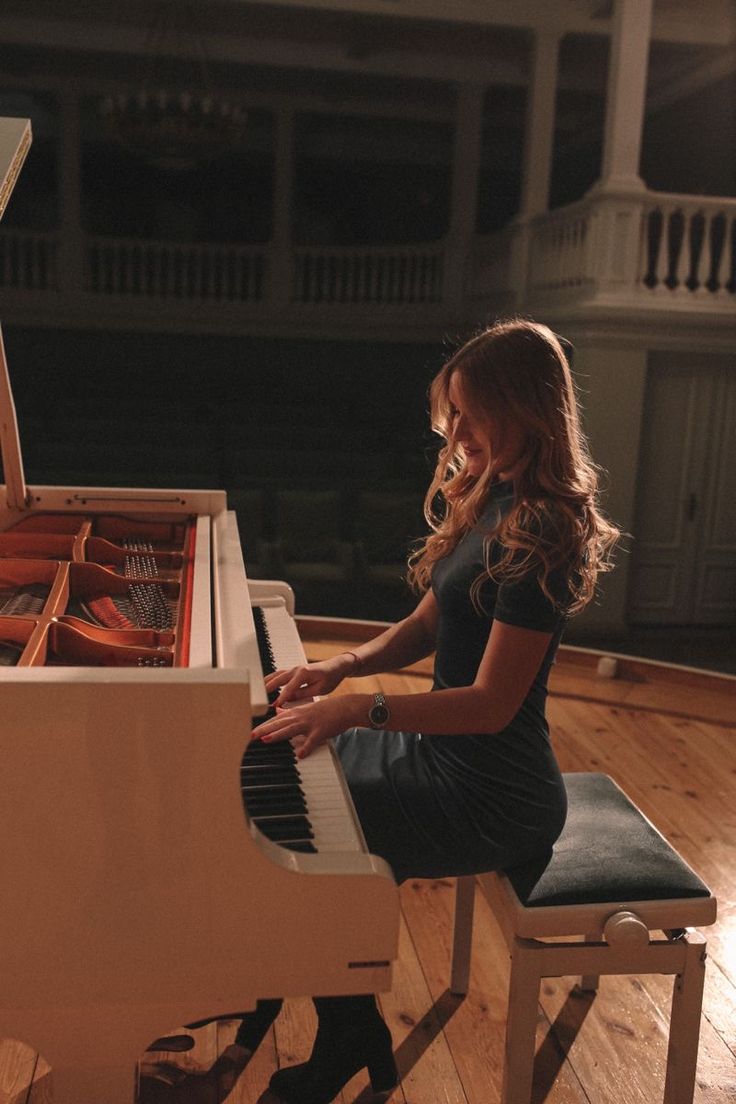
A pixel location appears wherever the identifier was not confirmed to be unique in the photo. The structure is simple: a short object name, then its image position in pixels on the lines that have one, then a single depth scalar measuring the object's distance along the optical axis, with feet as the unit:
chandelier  19.36
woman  5.01
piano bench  5.21
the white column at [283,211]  25.26
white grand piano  3.84
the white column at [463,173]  26.27
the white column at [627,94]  21.01
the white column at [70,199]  24.35
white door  22.20
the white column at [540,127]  23.57
